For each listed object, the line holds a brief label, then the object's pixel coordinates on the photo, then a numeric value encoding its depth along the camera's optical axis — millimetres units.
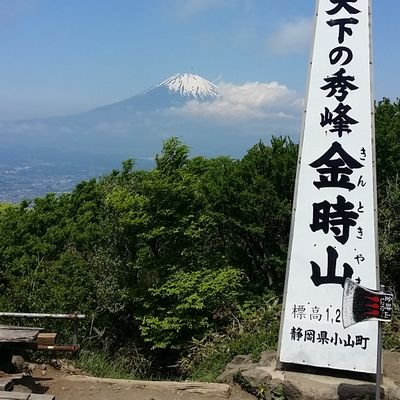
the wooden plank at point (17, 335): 5766
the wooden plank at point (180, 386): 5969
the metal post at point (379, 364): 4613
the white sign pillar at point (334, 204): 5844
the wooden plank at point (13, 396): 5035
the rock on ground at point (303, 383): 5551
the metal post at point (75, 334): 6937
